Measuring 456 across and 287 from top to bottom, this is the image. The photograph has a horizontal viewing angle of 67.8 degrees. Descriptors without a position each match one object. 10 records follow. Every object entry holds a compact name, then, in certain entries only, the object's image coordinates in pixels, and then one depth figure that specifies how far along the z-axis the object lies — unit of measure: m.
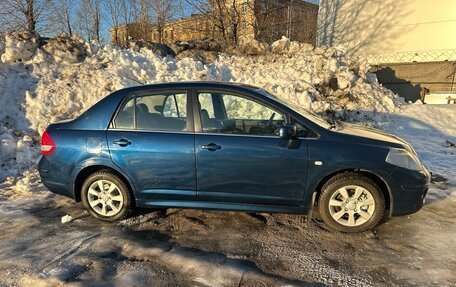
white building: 14.37
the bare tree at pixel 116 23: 25.50
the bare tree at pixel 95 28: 25.05
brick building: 14.19
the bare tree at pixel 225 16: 14.00
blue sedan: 3.84
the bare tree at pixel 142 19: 24.20
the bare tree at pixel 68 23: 20.94
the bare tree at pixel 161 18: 22.56
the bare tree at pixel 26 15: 13.98
